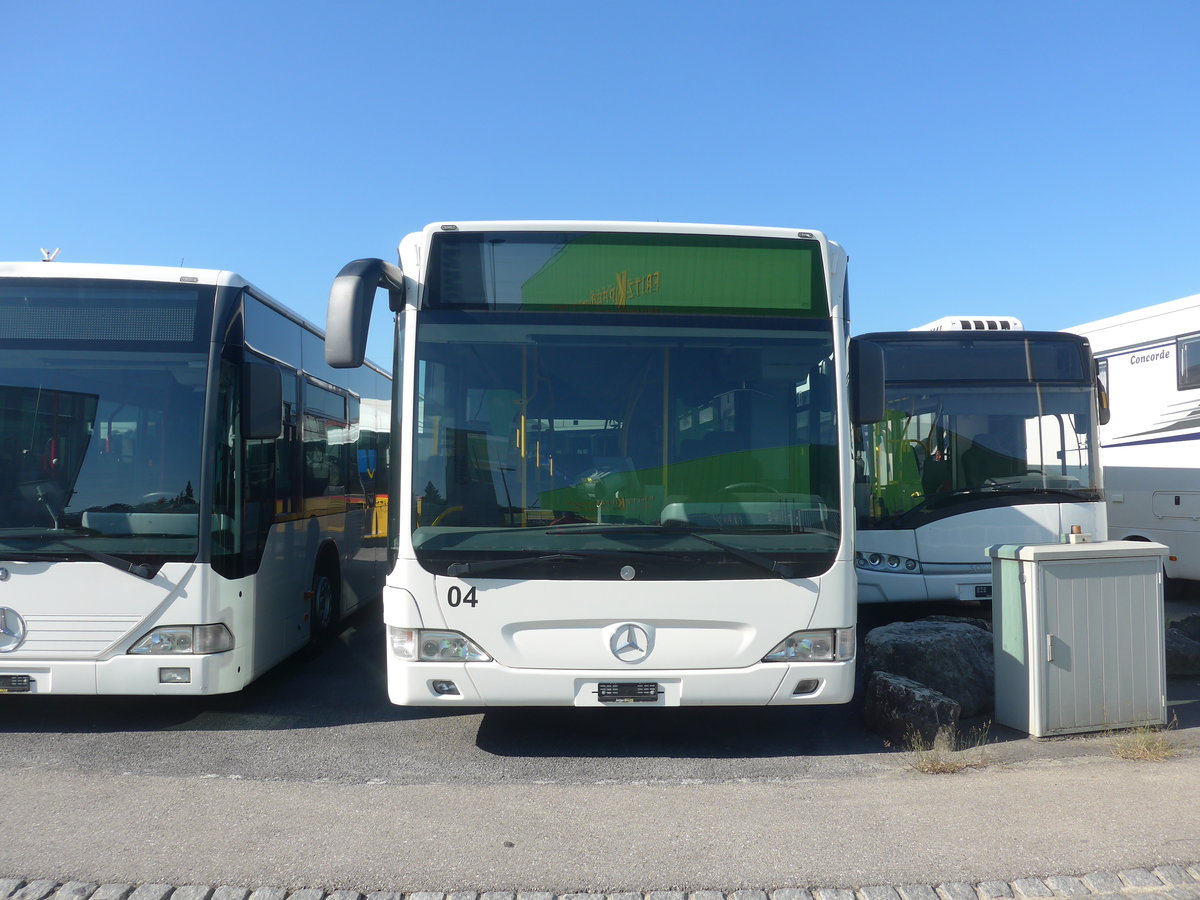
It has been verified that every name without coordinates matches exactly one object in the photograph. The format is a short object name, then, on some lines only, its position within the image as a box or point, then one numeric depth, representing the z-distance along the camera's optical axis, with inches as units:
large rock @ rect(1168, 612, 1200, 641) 363.6
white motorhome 482.9
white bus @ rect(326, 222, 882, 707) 233.8
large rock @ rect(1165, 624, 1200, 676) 337.4
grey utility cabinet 260.8
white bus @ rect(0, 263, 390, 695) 253.8
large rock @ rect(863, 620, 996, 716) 292.8
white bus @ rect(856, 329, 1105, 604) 397.7
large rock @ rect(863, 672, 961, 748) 256.2
